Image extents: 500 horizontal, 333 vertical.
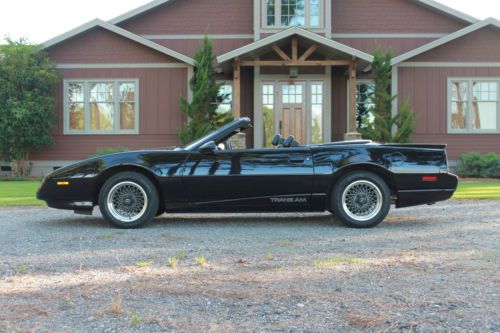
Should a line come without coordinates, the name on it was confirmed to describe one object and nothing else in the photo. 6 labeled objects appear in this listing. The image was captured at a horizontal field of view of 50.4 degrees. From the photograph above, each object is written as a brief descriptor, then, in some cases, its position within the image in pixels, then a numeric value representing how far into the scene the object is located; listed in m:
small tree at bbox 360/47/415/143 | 15.53
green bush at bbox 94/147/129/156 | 15.54
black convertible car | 6.37
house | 16.52
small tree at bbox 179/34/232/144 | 15.52
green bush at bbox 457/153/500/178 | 15.36
